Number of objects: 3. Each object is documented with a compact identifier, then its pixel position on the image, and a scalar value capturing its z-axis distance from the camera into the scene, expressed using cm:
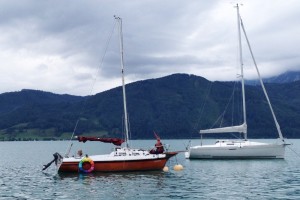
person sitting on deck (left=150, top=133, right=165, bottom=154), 5309
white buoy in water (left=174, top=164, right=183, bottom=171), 5759
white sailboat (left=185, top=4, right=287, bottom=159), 6931
